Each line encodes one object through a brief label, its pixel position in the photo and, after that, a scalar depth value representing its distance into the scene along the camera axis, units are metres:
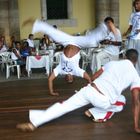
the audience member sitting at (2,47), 11.58
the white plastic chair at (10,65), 9.93
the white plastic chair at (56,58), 10.63
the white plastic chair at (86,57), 10.77
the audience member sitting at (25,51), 10.15
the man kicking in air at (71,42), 6.29
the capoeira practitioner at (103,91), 4.77
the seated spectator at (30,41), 12.42
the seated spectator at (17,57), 10.05
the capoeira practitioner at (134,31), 6.86
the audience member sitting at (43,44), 11.49
